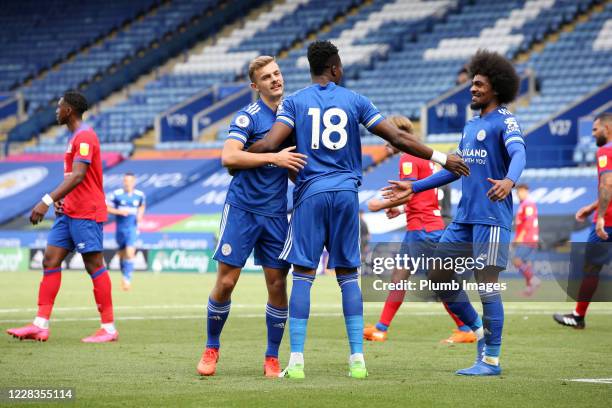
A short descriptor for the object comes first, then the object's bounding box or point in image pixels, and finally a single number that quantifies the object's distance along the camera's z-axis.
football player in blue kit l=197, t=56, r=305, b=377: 17.58
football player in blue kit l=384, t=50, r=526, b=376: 17.58
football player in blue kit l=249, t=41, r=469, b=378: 16.73
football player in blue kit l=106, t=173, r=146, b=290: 45.12
